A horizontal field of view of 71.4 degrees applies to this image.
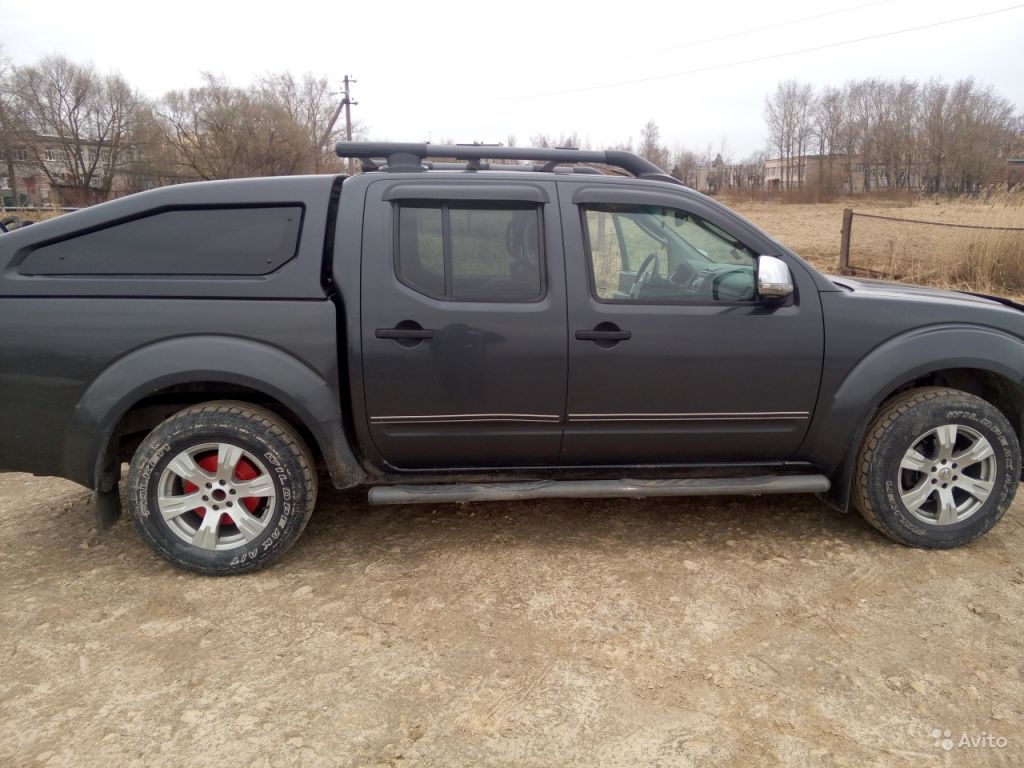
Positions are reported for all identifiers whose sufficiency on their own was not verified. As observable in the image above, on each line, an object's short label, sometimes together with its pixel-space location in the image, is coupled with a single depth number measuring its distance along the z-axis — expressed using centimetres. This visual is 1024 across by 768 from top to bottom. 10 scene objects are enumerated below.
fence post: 1168
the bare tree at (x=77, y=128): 4972
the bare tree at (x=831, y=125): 6122
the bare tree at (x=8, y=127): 4678
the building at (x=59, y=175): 5025
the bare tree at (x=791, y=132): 6738
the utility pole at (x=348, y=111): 4834
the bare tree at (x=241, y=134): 4444
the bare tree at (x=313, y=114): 4541
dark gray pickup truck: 314
